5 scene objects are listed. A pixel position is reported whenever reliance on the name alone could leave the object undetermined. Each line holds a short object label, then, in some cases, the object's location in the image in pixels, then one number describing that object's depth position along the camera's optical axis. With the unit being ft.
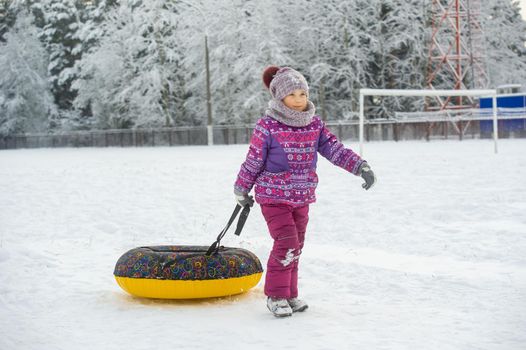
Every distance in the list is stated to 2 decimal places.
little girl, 16.70
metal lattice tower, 125.49
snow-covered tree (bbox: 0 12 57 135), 160.56
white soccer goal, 70.20
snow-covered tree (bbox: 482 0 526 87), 147.84
